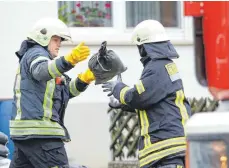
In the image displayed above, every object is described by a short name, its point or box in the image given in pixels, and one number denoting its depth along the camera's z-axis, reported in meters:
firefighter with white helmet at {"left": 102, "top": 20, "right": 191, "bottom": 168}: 13.36
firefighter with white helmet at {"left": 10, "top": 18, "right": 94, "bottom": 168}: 13.86
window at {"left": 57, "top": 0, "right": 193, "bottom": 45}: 23.00
